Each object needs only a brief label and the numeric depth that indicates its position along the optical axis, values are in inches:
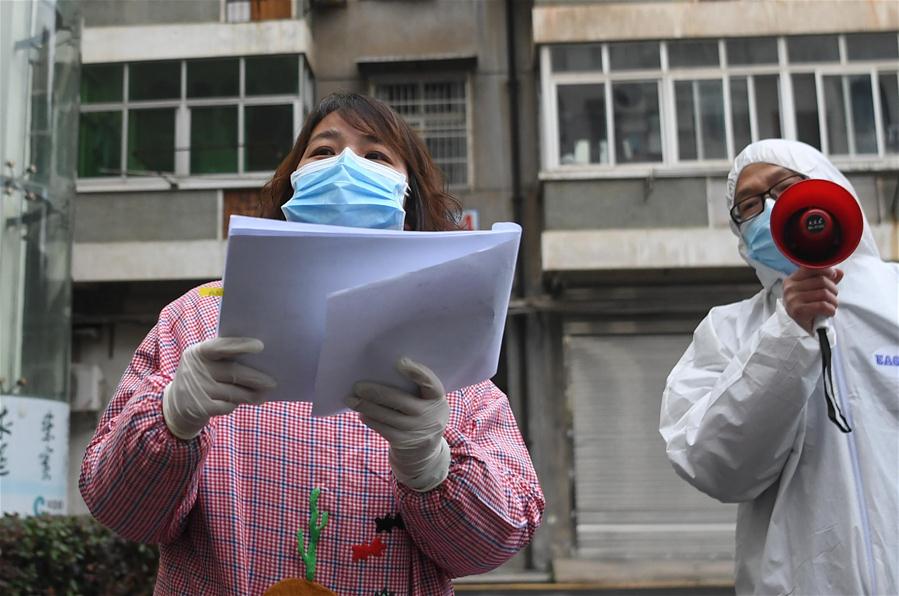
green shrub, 178.5
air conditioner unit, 529.7
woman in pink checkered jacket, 62.8
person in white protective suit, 94.4
